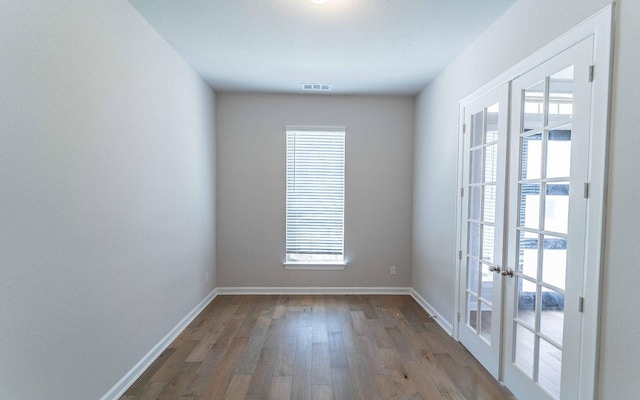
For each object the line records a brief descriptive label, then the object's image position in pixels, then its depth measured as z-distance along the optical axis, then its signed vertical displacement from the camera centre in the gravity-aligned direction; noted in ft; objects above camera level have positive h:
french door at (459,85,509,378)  7.85 -0.88
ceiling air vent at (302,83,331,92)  12.82 +4.54
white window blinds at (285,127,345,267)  14.40 -0.25
